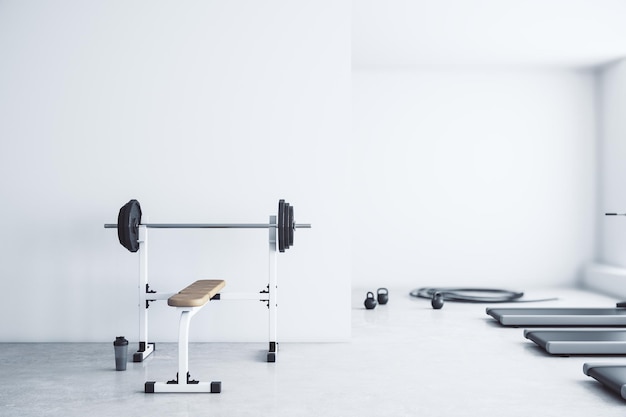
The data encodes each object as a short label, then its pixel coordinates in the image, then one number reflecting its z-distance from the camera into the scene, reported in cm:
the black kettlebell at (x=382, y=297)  677
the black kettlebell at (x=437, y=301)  650
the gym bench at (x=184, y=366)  345
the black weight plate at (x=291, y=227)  425
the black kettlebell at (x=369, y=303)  645
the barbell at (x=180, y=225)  423
